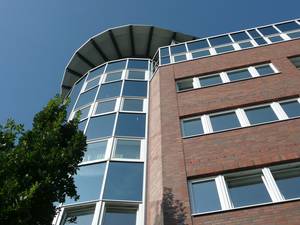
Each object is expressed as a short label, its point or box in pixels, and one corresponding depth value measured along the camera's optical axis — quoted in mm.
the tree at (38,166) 6328
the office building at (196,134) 9727
